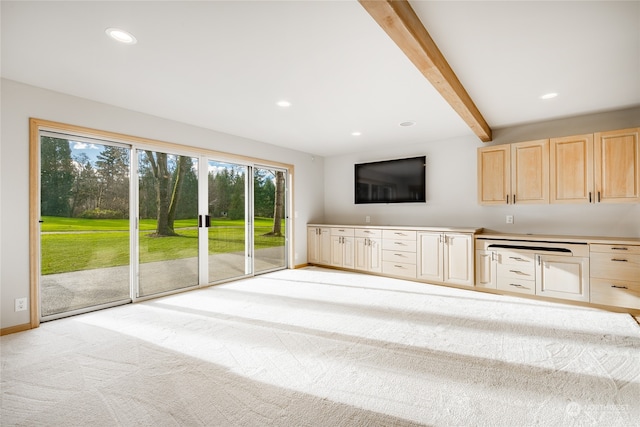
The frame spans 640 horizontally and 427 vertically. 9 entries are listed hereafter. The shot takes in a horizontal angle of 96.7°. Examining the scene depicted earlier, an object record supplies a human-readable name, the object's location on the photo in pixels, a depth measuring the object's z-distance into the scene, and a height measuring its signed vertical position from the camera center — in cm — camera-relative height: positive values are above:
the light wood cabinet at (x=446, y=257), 430 -70
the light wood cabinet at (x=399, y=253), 484 -69
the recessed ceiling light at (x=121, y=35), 203 +132
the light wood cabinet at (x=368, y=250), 524 -69
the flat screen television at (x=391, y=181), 529 +64
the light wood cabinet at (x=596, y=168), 338 +56
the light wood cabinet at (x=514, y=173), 393 +58
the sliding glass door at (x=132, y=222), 322 -10
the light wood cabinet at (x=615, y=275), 323 -73
